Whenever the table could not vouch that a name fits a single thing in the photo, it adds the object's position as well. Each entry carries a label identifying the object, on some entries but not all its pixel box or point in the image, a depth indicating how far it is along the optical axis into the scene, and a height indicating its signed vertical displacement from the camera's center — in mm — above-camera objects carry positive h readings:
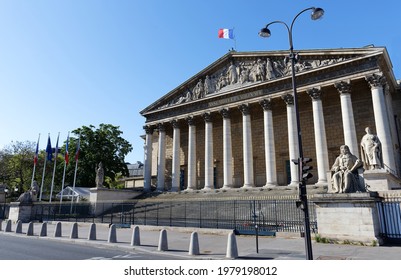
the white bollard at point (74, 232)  16241 -1341
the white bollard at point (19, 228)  19503 -1338
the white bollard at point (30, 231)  18111 -1425
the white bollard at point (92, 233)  15609 -1343
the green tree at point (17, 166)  50594 +6909
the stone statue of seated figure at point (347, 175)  13234 +1397
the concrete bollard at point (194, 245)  11234 -1448
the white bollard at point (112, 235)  14461 -1342
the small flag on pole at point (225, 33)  35244 +20410
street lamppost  8570 +1156
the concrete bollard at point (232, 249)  10383 -1458
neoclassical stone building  27078 +10522
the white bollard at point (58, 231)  17106 -1353
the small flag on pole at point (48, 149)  35531 +6850
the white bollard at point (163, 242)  12203 -1429
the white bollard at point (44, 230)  17608 -1327
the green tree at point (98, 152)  46094 +8809
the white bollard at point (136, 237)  13453 -1364
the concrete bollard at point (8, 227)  20641 -1352
